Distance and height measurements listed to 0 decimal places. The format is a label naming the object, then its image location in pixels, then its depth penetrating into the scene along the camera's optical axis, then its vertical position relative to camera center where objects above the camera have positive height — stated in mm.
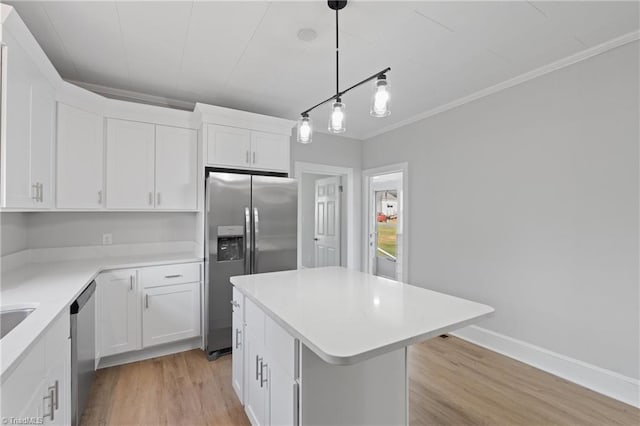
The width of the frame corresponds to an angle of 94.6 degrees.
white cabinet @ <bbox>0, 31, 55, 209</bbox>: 1561 +514
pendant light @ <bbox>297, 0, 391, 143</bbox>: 1521 +594
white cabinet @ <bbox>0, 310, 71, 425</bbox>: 1010 -693
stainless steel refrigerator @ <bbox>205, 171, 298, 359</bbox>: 2783 -192
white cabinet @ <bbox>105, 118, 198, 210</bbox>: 2736 +461
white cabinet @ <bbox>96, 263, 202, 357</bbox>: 2486 -834
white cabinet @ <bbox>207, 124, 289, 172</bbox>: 2947 +686
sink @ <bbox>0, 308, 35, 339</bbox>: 1475 -531
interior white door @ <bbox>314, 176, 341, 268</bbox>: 4848 -135
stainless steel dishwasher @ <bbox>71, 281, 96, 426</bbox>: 1727 -874
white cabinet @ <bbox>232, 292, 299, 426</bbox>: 1319 -814
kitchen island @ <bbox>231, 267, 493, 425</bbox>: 1134 -543
